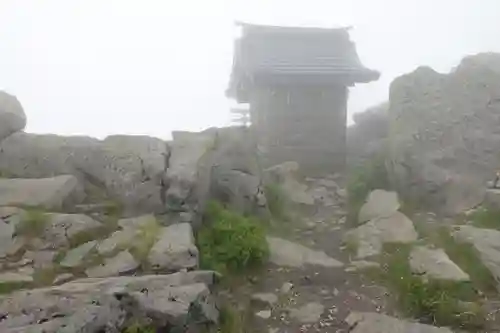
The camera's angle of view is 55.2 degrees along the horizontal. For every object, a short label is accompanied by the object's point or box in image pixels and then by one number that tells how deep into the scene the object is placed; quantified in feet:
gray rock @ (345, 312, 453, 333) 15.79
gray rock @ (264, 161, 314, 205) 35.12
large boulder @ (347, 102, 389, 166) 47.21
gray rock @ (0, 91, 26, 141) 29.03
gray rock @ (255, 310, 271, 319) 17.73
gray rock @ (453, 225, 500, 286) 20.24
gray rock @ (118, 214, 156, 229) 22.00
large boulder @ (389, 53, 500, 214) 31.01
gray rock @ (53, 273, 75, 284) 16.96
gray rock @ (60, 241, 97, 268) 18.40
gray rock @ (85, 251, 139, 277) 17.60
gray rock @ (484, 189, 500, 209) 26.64
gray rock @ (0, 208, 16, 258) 18.76
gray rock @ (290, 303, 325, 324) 17.57
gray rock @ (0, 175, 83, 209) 22.33
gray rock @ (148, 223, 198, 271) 18.12
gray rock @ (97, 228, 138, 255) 19.39
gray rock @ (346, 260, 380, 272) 22.21
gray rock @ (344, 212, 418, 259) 24.29
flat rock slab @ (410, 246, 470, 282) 19.58
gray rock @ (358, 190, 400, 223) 28.57
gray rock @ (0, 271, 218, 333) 13.09
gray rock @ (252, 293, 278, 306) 18.85
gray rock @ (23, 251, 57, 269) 18.19
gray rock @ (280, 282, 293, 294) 19.92
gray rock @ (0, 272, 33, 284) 16.48
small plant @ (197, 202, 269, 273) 20.92
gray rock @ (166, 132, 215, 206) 23.65
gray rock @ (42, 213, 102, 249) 19.76
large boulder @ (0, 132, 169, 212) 24.52
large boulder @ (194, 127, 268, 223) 27.07
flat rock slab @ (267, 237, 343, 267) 22.72
